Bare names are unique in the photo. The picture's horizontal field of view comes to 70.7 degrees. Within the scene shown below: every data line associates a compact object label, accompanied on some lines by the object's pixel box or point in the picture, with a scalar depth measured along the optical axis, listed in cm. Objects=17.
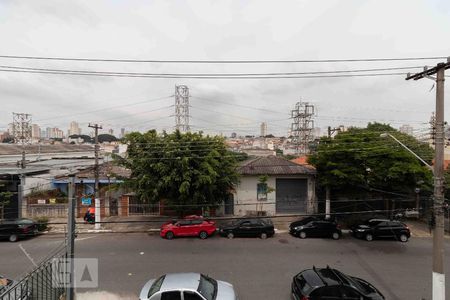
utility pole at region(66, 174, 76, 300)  755
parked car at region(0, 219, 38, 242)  1981
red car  2012
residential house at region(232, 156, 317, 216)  2650
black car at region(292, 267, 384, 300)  1009
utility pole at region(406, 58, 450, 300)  1026
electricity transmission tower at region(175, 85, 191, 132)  5322
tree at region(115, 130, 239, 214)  1994
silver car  950
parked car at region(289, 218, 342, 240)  2008
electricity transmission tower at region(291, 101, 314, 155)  5801
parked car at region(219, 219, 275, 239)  2019
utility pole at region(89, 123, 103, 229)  2170
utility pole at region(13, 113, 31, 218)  2486
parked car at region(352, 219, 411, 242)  1942
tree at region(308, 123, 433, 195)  2183
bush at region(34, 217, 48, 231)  2231
